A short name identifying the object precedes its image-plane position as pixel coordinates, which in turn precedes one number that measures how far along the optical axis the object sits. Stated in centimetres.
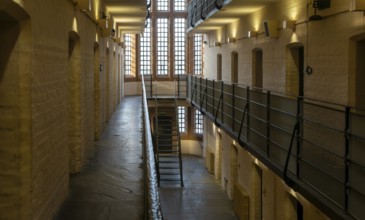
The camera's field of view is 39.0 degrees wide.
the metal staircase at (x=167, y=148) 1499
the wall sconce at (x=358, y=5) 557
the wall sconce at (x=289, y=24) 827
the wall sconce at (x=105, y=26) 885
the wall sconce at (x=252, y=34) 1089
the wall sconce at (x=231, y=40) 1357
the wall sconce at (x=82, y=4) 587
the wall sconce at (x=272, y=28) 924
